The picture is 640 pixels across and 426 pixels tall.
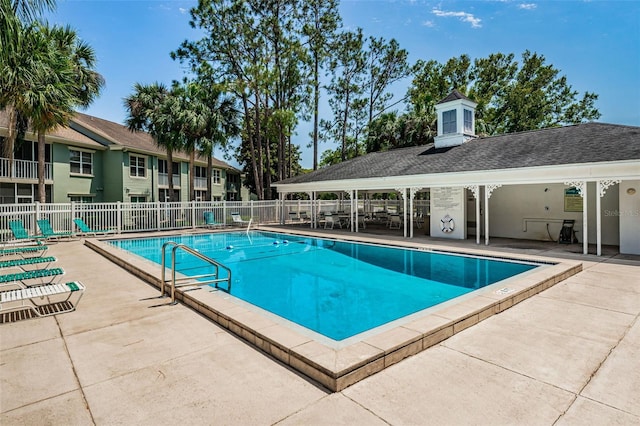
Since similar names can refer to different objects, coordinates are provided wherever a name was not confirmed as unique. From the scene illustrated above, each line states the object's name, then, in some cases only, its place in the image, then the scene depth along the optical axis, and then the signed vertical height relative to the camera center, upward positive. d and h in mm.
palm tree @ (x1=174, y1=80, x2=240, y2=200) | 20656 +5404
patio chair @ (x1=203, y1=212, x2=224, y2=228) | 18844 -567
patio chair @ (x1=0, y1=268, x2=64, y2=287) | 5616 -1042
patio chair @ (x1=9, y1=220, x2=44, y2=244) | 11382 -643
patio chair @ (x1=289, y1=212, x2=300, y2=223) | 23592 -725
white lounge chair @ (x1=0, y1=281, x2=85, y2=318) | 5035 -1504
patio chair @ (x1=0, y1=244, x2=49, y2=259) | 9370 -1332
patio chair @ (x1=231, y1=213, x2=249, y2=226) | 19875 -674
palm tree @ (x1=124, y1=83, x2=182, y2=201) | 20422 +5661
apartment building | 18984 +2698
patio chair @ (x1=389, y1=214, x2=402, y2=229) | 19359 -856
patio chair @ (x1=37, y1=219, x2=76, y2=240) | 12591 -731
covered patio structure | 10406 +866
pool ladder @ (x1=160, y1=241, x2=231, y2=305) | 5839 -1337
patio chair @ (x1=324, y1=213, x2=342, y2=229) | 19484 -799
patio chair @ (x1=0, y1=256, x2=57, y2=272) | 6842 -1044
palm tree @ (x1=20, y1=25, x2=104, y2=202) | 13477 +5077
